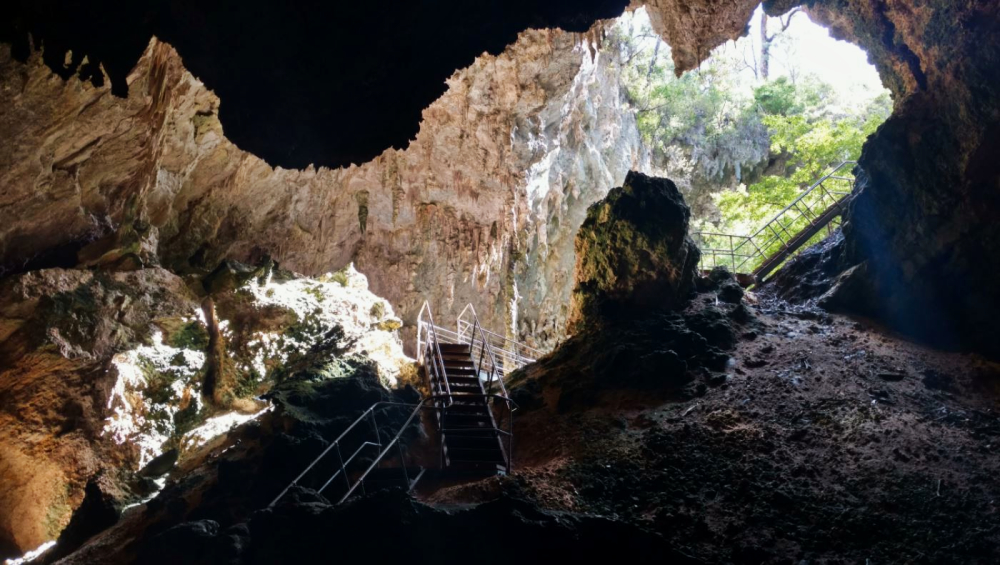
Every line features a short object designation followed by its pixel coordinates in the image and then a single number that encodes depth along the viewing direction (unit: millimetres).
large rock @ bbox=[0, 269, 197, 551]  9852
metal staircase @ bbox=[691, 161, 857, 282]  15523
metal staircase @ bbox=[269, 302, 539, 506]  8734
